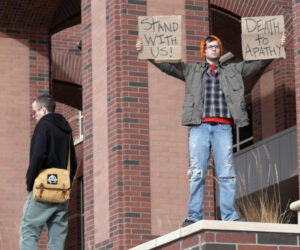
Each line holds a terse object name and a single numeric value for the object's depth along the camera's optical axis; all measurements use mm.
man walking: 13895
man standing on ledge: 13824
